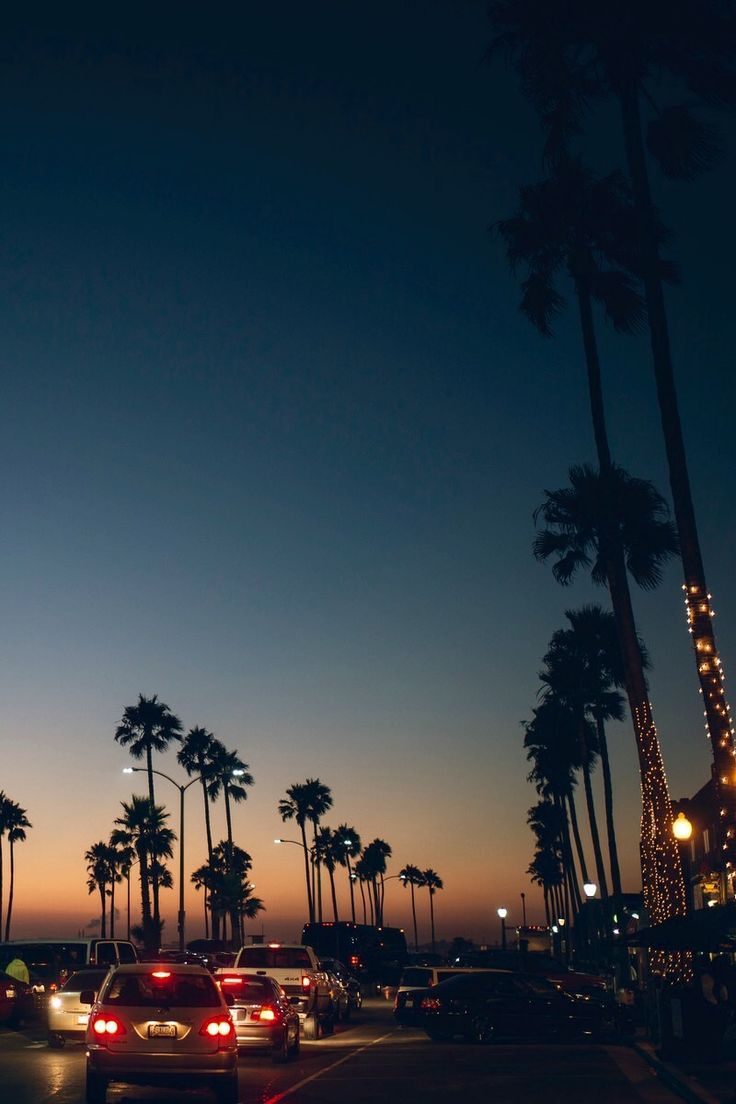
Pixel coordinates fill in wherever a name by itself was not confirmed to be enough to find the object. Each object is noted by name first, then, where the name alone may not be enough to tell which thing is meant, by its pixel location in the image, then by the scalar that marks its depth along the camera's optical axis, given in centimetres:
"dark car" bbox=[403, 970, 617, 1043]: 2670
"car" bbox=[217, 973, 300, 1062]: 2177
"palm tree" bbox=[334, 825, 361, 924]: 12712
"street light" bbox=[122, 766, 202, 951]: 5809
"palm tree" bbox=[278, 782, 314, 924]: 10981
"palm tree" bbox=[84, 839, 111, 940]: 13462
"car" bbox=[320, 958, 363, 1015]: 3805
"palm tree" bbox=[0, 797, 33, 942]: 10812
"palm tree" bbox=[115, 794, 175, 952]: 8519
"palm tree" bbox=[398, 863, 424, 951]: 18825
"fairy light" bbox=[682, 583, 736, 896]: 2028
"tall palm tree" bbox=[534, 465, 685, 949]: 3038
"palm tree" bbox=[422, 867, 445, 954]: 19119
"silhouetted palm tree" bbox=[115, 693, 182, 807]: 7919
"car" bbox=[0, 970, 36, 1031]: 2973
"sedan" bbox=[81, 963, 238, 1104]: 1460
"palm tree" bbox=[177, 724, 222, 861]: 9088
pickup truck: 2764
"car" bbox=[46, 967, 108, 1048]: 2381
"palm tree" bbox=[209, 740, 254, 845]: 9200
